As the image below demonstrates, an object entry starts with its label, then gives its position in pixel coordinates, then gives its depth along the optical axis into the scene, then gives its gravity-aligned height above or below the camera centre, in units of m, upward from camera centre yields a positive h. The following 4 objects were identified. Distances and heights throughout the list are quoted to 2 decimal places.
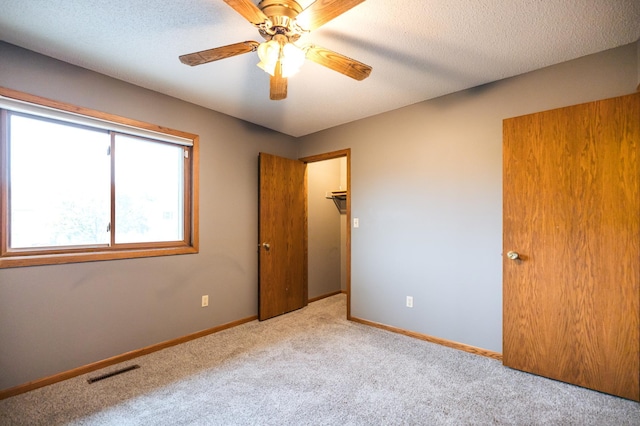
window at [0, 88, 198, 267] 2.07 +0.24
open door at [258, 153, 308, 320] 3.53 -0.29
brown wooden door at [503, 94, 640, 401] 1.90 -0.22
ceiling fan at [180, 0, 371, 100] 1.37 +0.92
